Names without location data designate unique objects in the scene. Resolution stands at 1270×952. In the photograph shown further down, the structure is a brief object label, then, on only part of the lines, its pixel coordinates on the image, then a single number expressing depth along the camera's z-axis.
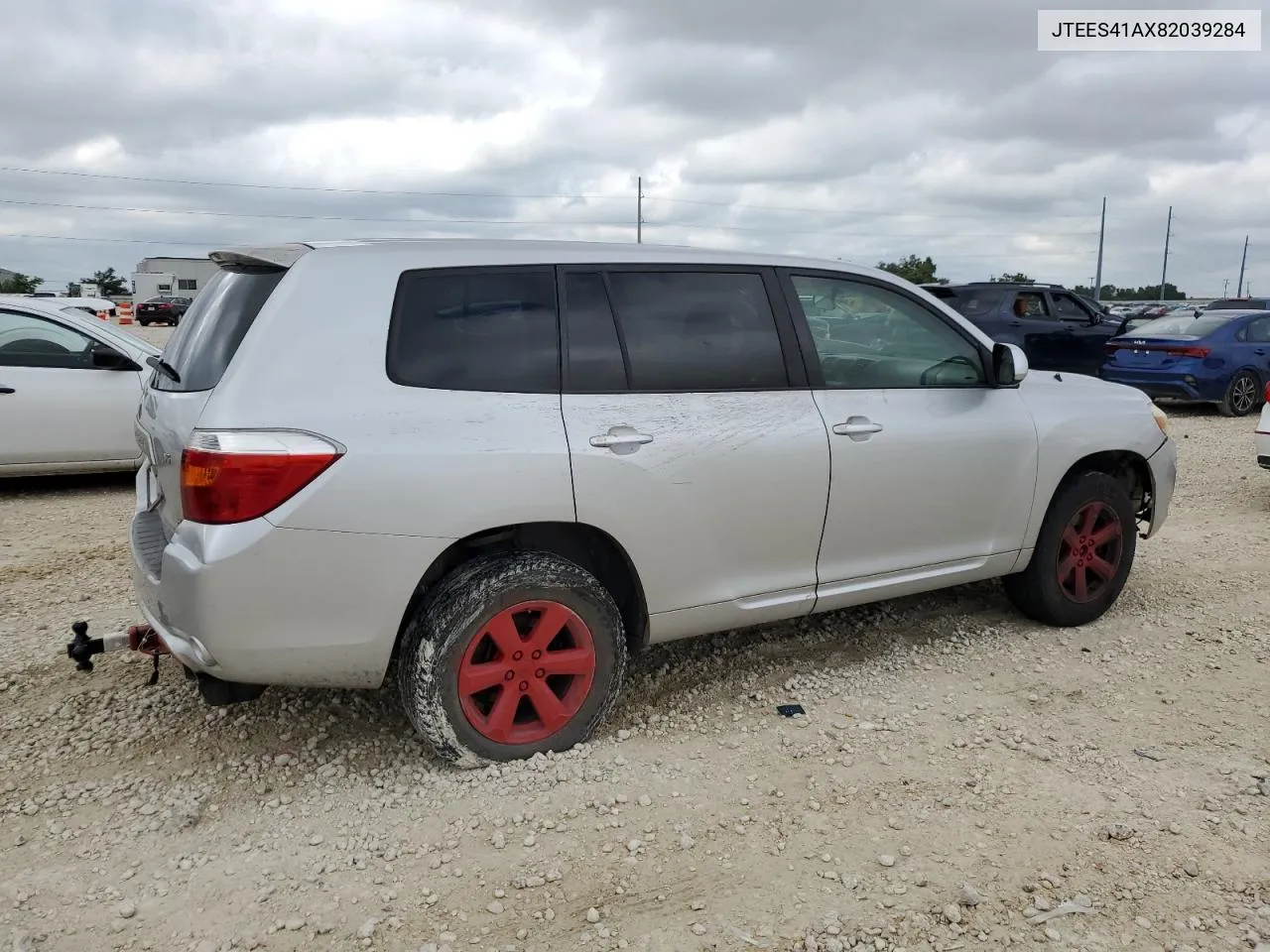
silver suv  2.85
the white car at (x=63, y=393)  7.28
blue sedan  12.59
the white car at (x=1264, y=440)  7.31
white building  63.92
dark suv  13.62
